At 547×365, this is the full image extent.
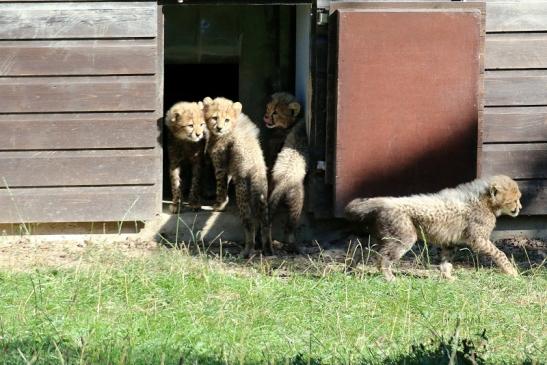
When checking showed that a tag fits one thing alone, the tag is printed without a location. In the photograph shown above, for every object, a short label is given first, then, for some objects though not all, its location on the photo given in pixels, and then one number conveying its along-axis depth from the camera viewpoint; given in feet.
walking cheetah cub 54.53
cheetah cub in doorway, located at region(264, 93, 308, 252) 61.16
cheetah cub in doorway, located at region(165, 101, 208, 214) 64.60
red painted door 59.32
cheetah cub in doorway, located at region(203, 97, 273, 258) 61.65
